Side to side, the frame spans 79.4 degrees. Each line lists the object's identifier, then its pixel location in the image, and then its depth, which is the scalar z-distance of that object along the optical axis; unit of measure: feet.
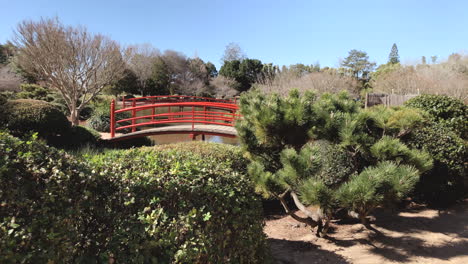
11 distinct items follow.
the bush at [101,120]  41.55
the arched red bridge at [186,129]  28.96
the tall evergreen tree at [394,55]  217.77
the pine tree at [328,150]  7.97
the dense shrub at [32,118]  23.42
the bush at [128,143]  30.89
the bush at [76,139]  26.76
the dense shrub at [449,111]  16.80
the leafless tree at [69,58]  41.24
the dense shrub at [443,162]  14.87
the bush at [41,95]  56.68
